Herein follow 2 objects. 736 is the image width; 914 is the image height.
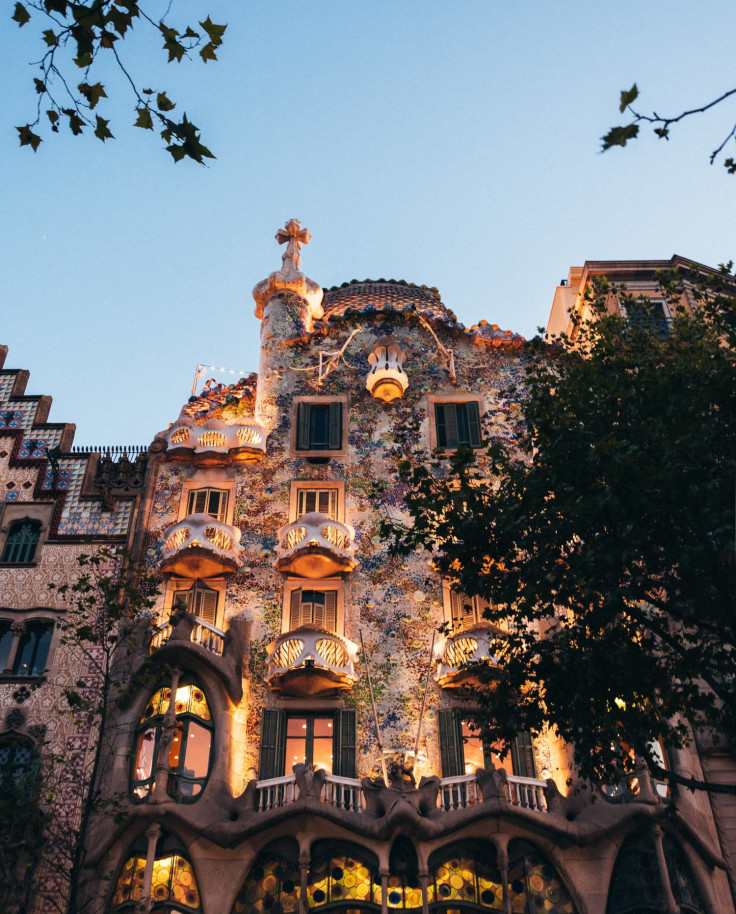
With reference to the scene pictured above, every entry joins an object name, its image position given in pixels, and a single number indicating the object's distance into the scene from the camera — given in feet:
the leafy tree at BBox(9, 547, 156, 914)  56.54
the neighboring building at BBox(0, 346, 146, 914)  60.85
